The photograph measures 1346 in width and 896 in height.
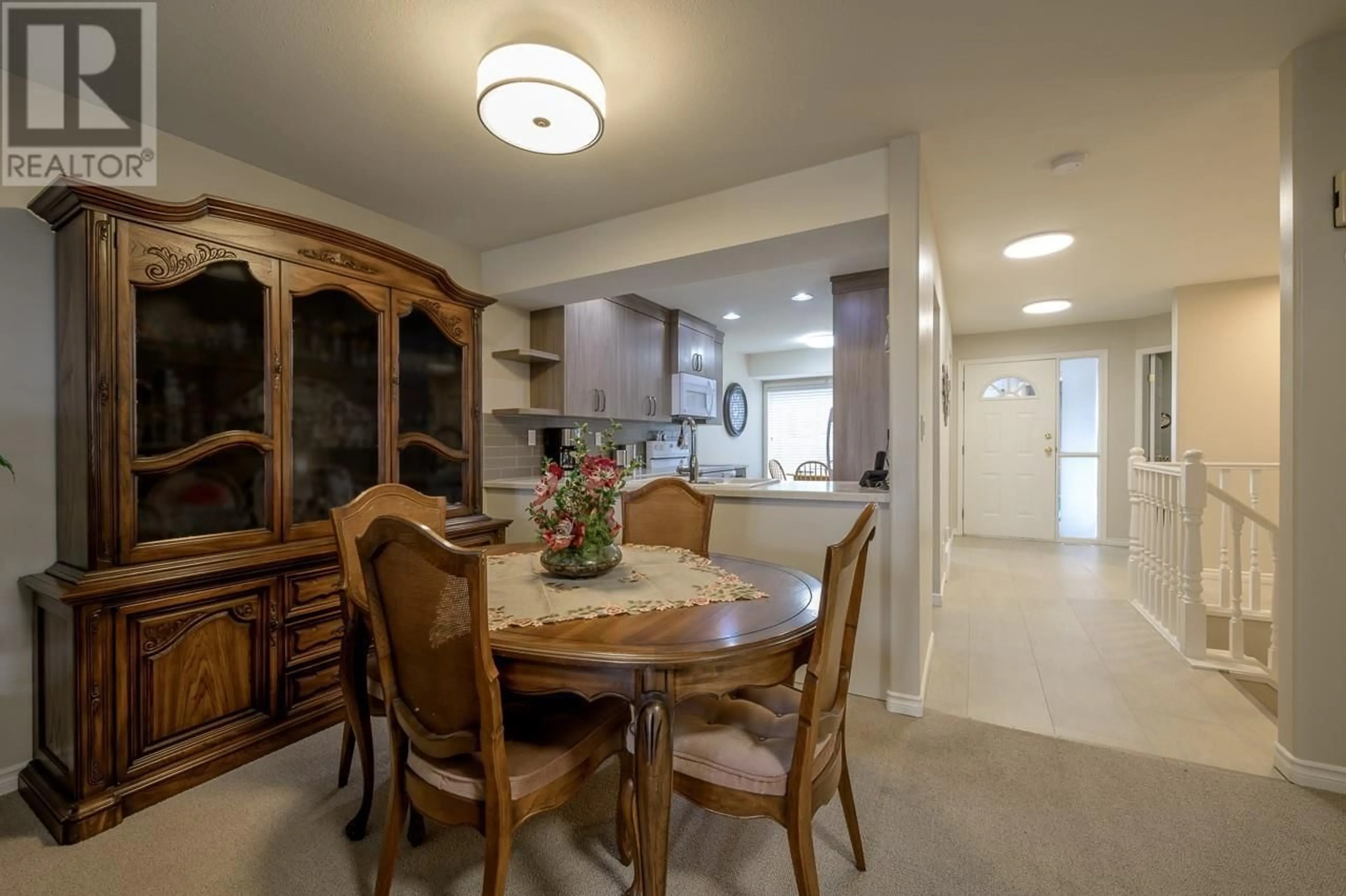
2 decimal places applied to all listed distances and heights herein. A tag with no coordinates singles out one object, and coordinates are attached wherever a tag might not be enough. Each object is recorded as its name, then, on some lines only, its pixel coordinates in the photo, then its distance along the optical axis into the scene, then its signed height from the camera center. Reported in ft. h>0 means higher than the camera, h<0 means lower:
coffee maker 13.12 +0.00
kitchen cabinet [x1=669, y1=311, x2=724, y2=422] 17.43 +3.33
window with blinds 25.07 +1.12
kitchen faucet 15.35 -0.53
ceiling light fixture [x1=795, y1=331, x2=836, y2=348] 20.94 +4.12
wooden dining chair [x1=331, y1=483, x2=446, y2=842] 5.26 -2.18
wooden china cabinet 5.65 -0.40
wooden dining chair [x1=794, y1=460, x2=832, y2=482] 22.40 -1.12
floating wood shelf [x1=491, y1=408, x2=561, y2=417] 11.70 +0.70
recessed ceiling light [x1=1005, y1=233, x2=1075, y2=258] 11.33 +4.19
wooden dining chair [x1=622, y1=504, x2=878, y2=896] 3.95 -2.34
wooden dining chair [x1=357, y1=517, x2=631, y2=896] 3.70 -1.98
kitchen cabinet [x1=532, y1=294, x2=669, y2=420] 12.80 +2.22
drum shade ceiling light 5.27 +3.46
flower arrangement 5.54 -0.69
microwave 17.24 +1.61
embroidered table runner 4.72 -1.40
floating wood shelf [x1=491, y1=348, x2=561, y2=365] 11.98 +1.96
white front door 20.42 -0.13
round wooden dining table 3.91 -1.62
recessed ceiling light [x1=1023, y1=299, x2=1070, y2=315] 16.74 +4.29
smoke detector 8.19 +4.26
